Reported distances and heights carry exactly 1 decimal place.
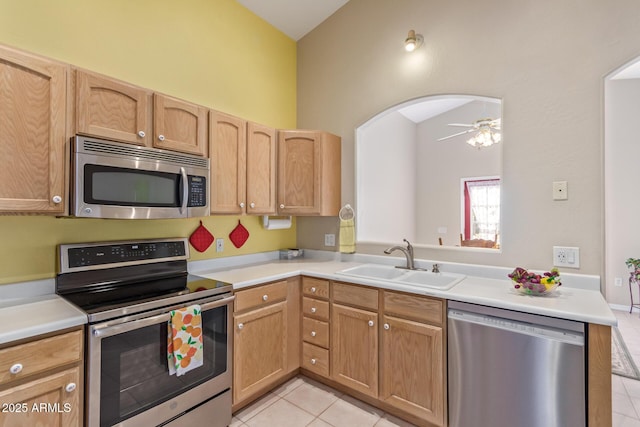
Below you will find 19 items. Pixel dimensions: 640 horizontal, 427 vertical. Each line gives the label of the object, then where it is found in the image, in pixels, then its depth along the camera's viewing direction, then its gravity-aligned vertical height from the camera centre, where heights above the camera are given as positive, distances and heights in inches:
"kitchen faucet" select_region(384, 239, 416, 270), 96.3 -11.5
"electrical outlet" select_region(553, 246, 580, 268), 74.0 -10.0
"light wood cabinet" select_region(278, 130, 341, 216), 106.0 +15.0
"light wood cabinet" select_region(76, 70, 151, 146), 61.5 +22.5
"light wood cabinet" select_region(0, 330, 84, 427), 45.4 -26.4
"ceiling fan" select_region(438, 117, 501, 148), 146.8 +41.7
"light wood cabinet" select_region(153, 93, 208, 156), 73.3 +22.6
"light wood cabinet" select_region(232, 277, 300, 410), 79.4 -34.3
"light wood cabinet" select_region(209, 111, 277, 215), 86.3 +14.9
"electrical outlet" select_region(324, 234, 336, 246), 118.4 -9.5
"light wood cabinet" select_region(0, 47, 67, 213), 53.4 +14.8
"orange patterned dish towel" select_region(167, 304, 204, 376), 62.8 -26.3
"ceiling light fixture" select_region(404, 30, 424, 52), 96.4 +55.2
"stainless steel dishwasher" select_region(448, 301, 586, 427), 55.8 -30.3
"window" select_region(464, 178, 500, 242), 211.8 +5.3
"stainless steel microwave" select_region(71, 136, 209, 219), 60.0 +7.2
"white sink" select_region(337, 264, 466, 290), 84.5 -17.8
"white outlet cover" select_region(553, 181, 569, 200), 75.4 +6.3
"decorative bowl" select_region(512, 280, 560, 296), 65.4 -15.6
